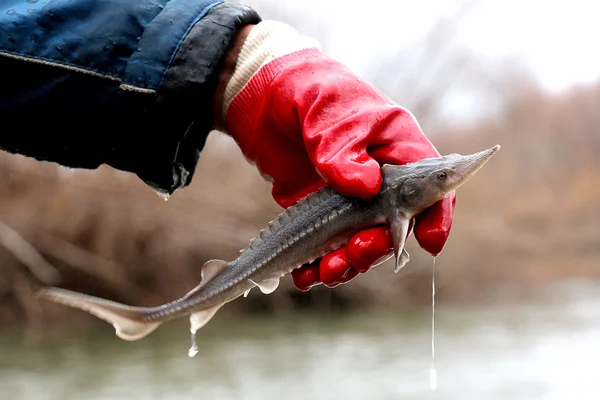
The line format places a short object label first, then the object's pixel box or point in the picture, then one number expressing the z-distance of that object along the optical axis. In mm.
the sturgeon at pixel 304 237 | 1720
